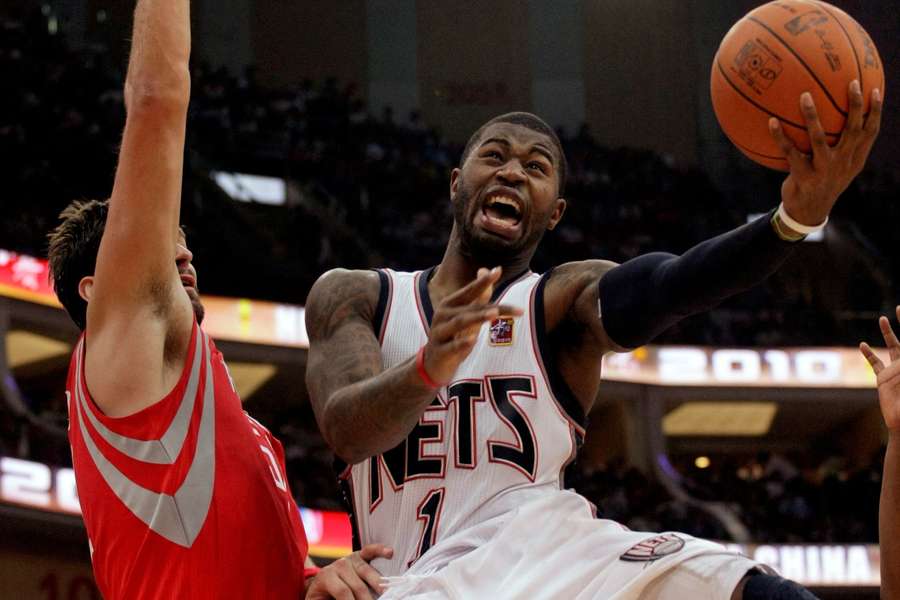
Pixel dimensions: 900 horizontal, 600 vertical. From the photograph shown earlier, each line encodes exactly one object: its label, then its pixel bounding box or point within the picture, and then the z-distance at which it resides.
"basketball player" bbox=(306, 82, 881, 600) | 2.87
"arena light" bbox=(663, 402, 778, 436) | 21.02
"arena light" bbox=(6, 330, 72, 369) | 16.03
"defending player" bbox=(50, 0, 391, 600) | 3.14
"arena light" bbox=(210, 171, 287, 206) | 18.12
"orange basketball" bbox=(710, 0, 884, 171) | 2.92
